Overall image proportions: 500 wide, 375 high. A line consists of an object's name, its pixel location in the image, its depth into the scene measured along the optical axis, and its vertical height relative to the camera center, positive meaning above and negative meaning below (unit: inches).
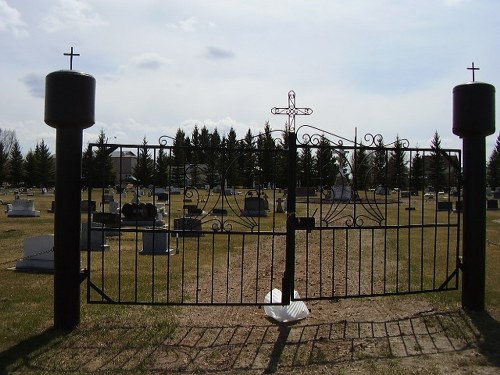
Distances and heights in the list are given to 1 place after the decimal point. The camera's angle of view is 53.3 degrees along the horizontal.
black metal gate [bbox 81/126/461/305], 218.8 -58.5
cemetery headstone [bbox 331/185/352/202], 1170.4 -9.1
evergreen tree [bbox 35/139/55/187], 2386.8 +97.4
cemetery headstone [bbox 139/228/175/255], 427.2 -50.4
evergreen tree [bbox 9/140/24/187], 2418.8 +84.1
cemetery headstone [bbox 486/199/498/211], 1101.4 -34.0
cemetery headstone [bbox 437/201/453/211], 945.9 -32.9
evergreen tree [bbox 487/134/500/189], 2053.4 +71.2
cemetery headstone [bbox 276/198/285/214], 979.9 -39.0
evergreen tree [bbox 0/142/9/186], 2281.0 +82.9
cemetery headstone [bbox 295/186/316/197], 967.2 -8.4
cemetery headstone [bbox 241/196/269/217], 792.3 -34.7
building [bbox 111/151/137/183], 2456.9 +110.3
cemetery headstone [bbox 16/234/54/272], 341.1 -47.9
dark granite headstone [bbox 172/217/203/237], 548.4 -42.5
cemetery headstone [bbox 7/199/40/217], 837.2 -40.5
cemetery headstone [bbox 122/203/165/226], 651.5 -37.8
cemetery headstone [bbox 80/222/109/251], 460.4 -50.8
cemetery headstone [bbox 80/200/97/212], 795.5 -32.4
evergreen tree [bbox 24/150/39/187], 2401.6 +68.8
